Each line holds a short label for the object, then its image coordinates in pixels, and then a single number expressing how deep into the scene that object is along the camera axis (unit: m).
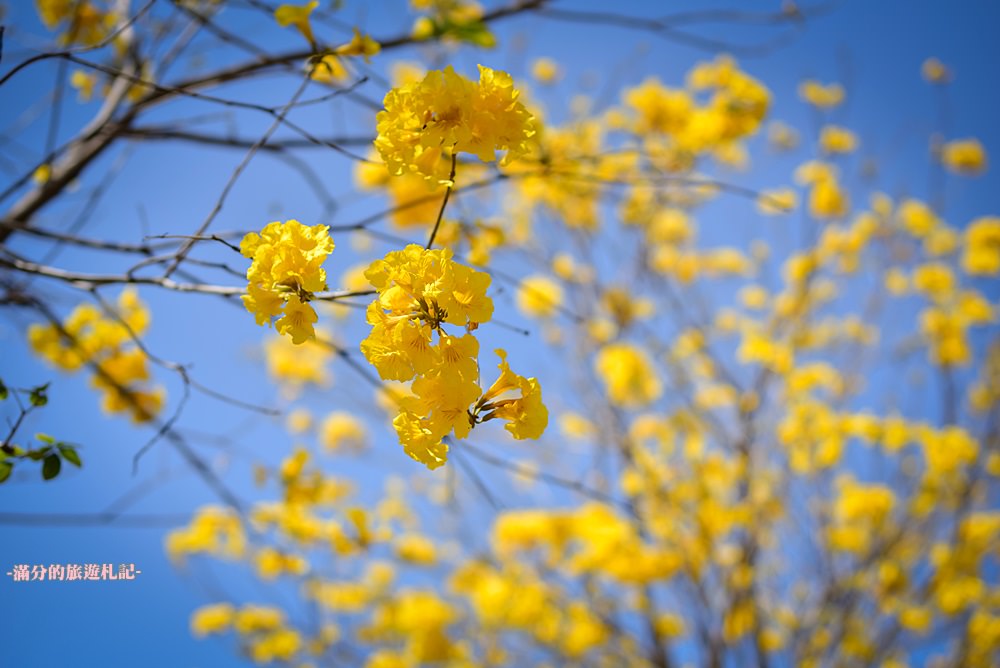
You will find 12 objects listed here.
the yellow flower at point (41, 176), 1.78
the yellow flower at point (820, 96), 3.68
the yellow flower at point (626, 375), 3.76
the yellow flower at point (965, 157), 4.25
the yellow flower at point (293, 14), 1.17
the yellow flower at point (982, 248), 4.25
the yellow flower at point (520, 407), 0.92
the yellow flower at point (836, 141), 3.84
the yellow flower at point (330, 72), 1.11
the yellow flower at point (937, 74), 3.67
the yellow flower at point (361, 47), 1.22
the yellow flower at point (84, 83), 2.22
